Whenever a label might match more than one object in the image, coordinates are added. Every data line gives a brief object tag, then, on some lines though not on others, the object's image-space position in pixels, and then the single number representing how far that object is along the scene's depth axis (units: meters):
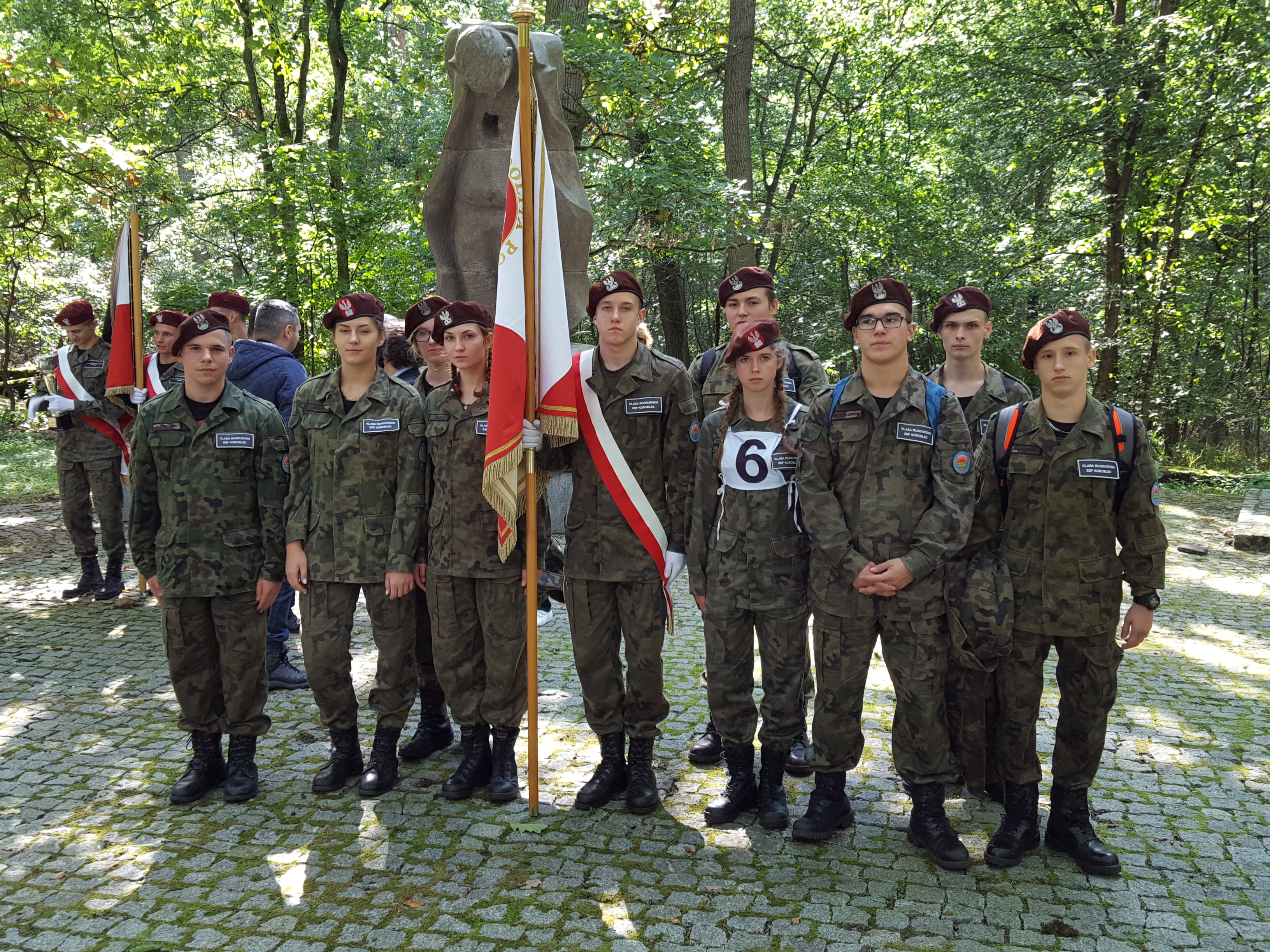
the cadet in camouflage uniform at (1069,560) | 3.57
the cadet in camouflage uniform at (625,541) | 4.18
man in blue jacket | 5.83
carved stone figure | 6.86
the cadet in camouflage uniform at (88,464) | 7.85
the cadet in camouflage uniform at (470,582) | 4.24
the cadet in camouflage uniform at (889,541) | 3.64
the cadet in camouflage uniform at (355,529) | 4.30
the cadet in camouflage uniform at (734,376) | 4.68
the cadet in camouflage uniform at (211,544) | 4.24
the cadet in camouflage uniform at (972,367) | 4.63
